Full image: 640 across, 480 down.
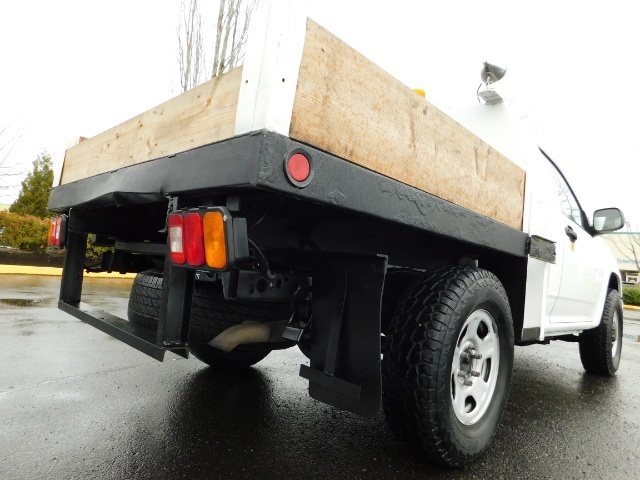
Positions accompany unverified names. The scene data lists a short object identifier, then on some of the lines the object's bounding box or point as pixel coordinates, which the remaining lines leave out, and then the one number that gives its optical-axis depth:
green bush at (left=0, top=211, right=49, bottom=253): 12.14
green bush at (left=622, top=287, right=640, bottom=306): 20.38
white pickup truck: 1.34
